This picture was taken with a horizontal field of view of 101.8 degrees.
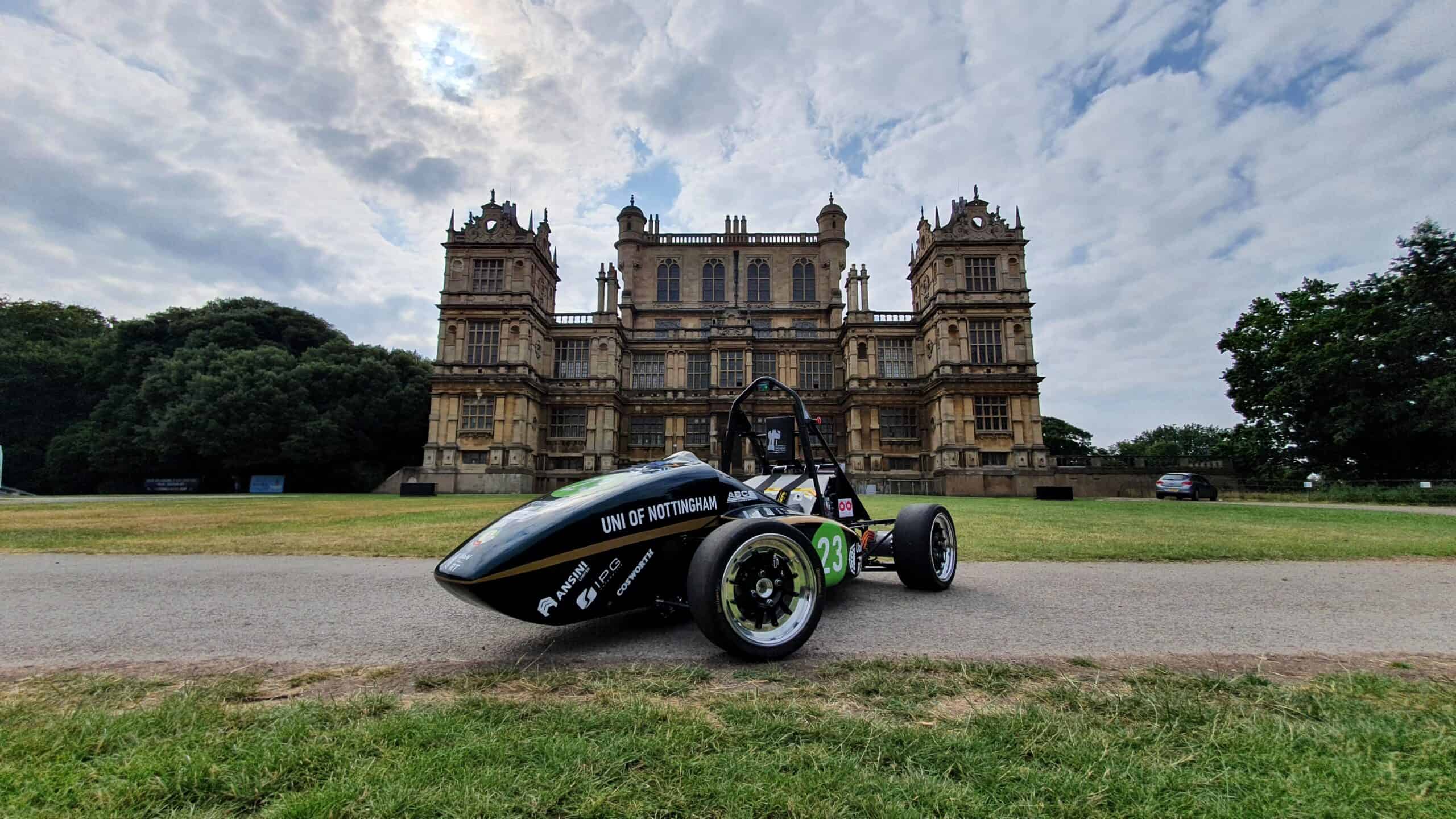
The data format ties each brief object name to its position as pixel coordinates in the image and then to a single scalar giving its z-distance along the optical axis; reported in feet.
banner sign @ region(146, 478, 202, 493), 119.34
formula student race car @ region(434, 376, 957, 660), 10.36
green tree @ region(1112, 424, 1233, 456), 264.52
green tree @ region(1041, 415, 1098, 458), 201.67
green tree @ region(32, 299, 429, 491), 111.65
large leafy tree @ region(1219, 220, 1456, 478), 82.79
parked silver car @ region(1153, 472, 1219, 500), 89.20
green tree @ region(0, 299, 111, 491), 127.24
